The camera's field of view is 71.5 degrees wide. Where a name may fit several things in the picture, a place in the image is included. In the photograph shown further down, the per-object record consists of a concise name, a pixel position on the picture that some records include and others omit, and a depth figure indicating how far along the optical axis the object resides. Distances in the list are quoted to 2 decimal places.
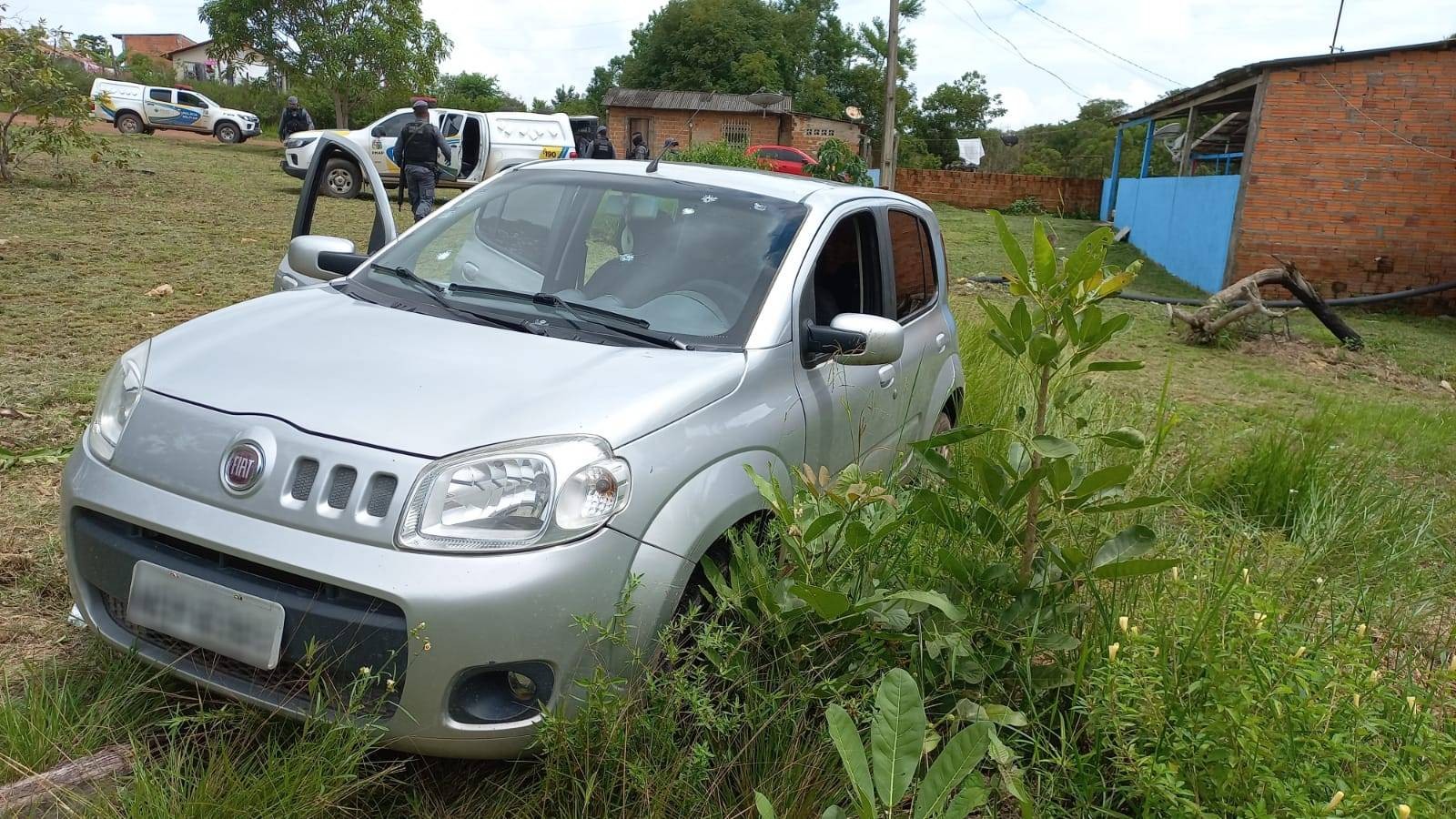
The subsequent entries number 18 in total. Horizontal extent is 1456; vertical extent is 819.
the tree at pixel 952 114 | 56.59
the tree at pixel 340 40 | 30.81
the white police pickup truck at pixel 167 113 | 28.59
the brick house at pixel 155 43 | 86.94
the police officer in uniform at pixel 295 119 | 25.02
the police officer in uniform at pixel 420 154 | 13.05
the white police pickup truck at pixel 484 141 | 18.16
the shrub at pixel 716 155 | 20.55
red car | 26.68
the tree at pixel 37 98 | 12.65
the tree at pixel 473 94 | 50.59
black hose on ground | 13.00
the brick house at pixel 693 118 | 38.53
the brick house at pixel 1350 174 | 13.44
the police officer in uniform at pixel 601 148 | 18.97
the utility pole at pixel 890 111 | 18.77
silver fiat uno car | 2.15
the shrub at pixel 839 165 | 23.39
